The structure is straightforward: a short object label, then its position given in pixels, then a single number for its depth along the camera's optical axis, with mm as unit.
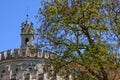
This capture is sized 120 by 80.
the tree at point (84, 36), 23906
